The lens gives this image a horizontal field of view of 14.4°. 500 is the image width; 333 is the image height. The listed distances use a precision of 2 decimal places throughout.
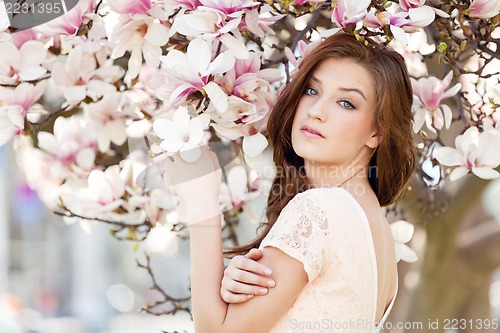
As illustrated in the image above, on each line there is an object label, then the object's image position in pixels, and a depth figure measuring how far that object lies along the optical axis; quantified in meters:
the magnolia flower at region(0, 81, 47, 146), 3.32
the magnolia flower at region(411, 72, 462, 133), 3.41
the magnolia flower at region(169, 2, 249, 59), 3.12
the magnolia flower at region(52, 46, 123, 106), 3.39
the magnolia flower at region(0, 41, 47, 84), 3.31
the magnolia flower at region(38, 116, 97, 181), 3.68
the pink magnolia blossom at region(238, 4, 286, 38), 3.21
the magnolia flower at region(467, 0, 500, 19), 3.20
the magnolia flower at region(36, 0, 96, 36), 3.27
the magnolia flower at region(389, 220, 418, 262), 3.61
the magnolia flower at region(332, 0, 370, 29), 3.13
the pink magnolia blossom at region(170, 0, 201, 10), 3.16
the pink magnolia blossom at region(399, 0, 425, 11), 3.15
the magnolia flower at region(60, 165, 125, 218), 3.50
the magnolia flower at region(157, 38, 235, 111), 3.12
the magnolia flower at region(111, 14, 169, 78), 3.26
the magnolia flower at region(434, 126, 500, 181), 3.36
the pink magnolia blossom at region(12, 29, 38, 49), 3.34
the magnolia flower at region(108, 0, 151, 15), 3.23
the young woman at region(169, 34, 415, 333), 3.20
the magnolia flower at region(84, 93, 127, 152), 3.55
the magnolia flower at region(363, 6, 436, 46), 3.12
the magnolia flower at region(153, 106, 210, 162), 3.14
